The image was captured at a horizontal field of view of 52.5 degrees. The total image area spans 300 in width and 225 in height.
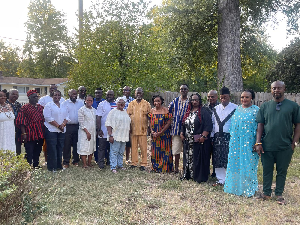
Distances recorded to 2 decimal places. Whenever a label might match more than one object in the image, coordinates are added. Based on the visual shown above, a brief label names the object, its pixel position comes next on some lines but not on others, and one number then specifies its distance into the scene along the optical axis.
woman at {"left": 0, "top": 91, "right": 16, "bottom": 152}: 6.31
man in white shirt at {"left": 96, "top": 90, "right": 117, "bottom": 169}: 7.65
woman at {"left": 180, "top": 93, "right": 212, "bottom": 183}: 6.29
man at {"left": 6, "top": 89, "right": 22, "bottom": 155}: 7.31
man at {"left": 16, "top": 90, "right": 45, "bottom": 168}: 6.95
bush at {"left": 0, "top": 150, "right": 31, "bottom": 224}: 3.13
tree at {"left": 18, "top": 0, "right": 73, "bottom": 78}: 37.50
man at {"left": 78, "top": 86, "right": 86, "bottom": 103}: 8.21
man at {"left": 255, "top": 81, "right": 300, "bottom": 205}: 5.04
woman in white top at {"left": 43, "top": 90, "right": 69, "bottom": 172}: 7.09
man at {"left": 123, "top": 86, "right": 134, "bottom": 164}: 8.46
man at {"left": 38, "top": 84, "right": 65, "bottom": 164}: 8.43
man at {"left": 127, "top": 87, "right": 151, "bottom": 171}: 7.52
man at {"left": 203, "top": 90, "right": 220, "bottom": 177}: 6.50
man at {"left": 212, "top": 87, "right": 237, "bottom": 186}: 6.11
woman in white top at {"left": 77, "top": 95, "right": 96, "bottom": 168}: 7.57
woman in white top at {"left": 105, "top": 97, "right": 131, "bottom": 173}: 7.32
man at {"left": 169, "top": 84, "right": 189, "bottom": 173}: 7.00
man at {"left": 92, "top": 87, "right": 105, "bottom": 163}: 8.25
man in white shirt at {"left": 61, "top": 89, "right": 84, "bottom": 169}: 7.74
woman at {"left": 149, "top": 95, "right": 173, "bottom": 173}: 7.21
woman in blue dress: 5.54
